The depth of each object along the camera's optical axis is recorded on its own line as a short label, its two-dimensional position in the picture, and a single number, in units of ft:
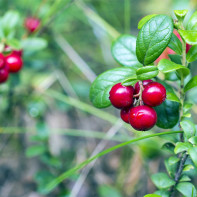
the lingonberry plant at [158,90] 0.56
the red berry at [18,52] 0.77
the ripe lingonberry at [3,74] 0.72
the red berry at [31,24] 1.00
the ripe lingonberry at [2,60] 0.72
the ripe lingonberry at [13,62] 0.74
